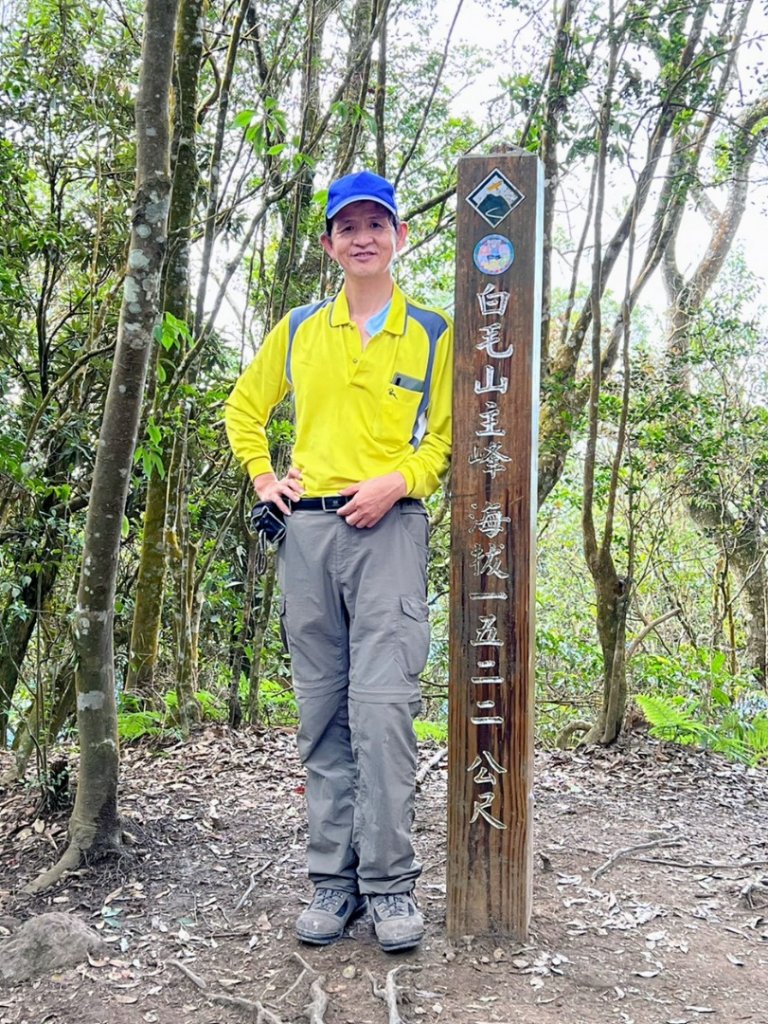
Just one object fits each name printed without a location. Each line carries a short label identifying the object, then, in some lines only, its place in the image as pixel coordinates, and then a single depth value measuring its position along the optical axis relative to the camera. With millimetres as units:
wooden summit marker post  2742
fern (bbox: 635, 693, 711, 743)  5562
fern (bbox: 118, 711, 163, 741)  5492
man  2711
